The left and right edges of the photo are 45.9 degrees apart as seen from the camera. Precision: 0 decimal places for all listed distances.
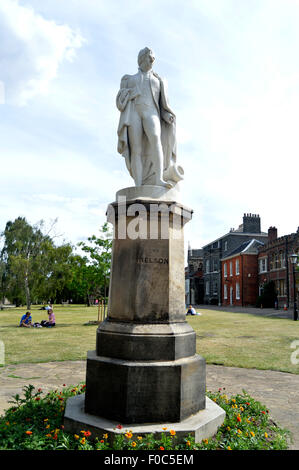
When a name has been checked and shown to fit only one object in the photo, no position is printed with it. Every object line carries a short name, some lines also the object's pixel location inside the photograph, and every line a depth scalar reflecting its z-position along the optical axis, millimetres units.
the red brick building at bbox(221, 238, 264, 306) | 46875
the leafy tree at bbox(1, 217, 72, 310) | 37656
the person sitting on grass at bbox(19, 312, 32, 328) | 18125
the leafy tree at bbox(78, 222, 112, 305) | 20250
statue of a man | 4801
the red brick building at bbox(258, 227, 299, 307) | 37528
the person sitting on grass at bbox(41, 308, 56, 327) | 18219
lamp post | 21491
